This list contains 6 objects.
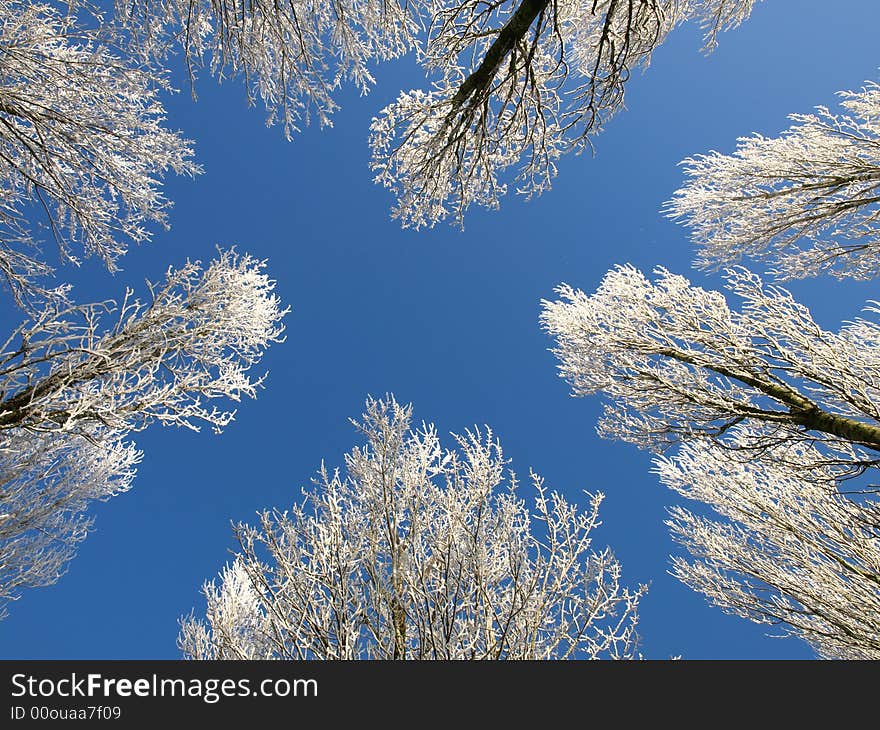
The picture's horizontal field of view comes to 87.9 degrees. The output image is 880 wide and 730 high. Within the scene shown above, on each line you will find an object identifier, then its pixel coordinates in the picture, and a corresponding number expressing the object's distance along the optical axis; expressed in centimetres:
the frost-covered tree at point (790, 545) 484
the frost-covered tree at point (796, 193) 492
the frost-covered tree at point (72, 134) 379
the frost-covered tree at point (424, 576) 361
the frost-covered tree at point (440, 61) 409
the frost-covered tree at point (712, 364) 388
